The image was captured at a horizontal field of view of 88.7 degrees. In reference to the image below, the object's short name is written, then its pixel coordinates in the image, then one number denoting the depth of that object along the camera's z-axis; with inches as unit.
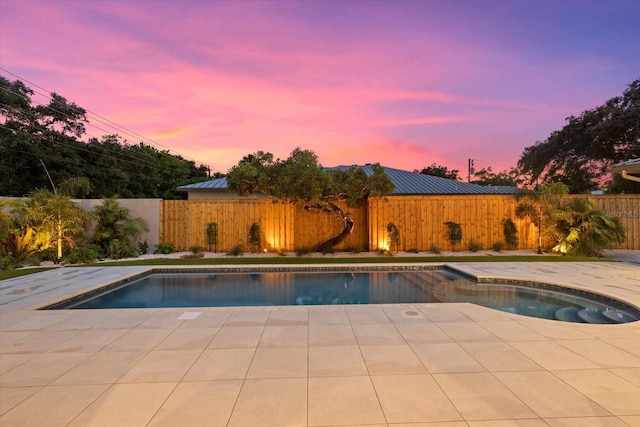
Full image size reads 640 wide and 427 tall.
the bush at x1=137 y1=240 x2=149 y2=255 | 470.3
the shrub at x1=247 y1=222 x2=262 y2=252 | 478.0
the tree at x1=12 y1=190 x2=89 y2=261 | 387.5
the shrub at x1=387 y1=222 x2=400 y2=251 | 475.0
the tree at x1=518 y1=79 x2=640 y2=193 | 674.8
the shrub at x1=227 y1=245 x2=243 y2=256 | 462.3
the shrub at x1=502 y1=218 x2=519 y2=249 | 474.3
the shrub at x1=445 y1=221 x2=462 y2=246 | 476.1
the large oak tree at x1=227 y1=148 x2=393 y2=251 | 410.9
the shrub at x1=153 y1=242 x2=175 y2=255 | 470.3
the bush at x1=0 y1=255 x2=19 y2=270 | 341.0
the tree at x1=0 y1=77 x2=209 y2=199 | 661.3
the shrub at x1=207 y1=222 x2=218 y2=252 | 478.0
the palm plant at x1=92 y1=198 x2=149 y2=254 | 447.8
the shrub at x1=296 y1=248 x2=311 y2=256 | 469.4
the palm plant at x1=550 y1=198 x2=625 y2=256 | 417.1
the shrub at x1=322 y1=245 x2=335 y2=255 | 477.9
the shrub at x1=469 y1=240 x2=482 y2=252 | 474.9
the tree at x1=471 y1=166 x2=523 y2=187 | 1435.8
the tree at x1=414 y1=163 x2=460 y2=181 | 1270.9
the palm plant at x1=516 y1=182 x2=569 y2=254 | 438.6
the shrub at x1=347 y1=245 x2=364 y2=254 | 479.5
